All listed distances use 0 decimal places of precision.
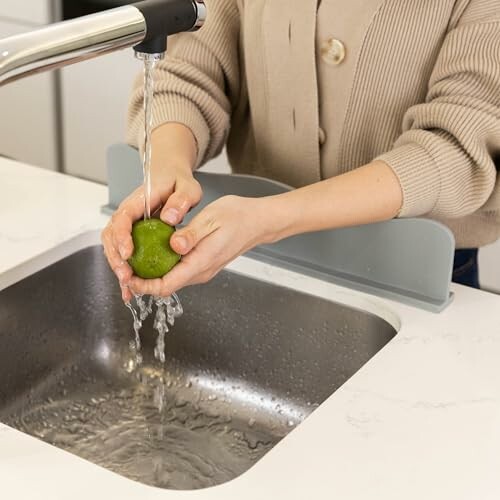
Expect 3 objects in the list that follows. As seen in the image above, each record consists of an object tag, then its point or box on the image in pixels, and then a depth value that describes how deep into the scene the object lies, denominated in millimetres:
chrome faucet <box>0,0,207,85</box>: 945
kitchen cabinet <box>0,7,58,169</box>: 3028
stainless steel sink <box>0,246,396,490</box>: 1343
